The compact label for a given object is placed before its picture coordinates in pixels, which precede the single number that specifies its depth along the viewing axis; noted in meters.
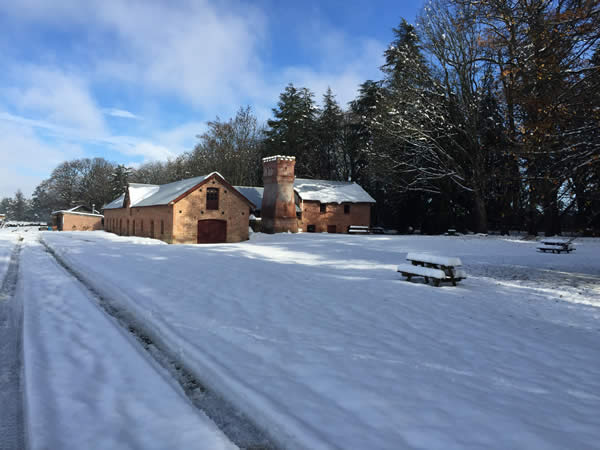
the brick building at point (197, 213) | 30.52
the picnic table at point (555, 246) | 19.98
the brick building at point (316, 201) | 36.22
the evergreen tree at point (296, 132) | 55.46
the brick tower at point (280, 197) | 35.38
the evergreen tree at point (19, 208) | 116.56
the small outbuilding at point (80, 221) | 54.53
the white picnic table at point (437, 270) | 11.17
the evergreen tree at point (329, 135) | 56.34
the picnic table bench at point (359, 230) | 38.16
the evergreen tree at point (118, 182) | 71.56
